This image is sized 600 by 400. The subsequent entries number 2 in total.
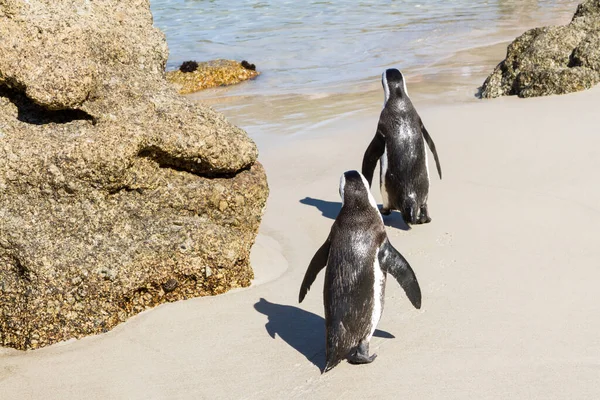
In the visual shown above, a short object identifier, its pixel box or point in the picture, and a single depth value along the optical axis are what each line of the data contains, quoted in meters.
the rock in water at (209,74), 13.66
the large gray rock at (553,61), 9.27
